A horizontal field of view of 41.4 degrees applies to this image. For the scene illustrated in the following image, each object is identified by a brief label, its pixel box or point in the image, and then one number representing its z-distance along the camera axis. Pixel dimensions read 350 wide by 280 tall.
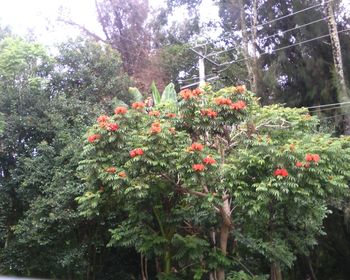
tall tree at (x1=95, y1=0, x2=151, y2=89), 16.56
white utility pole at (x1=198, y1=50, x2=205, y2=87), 11.39
